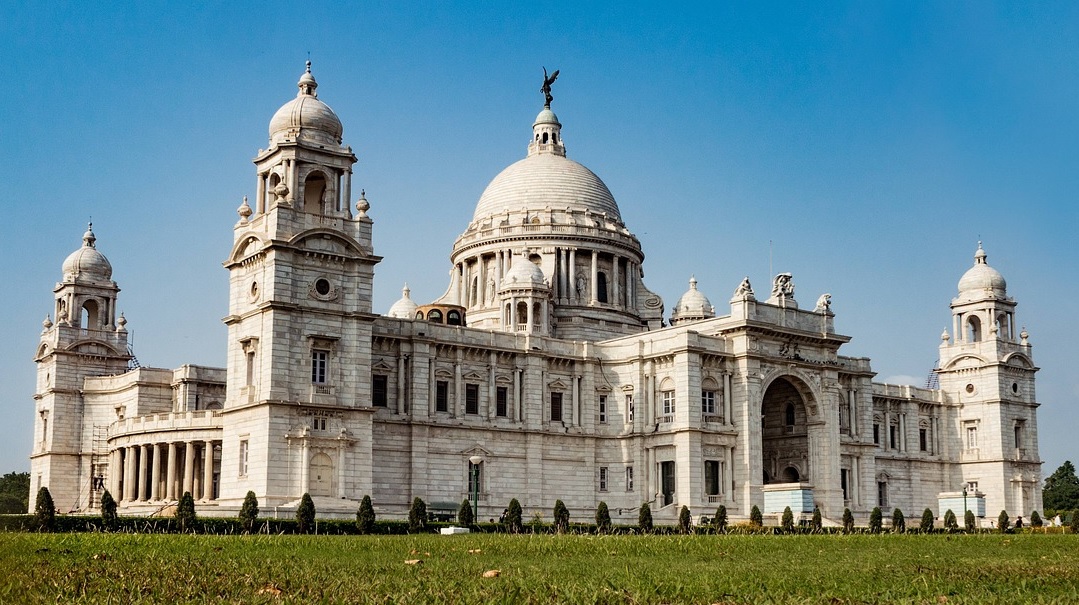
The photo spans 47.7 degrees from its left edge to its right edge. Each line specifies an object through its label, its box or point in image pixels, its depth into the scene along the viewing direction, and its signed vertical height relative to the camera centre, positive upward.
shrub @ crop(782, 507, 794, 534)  55.35 -1.91
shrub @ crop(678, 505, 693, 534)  51.13 -1.80
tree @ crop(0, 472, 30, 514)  114.16 -0.89
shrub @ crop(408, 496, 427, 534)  45.45 -1.34
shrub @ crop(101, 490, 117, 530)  39.06 -0.99
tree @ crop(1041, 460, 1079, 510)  144.62 -1.32
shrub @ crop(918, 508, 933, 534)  60.60 -2.05
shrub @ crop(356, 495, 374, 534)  43.59 -1.35
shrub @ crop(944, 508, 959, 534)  63.99 -2.18
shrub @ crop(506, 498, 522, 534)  45.20 -1.42
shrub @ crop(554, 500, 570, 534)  47.09 -1.52
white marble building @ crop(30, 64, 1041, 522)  61.28 +5.69
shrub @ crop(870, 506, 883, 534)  59.00 -1.92
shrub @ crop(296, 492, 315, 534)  42.78 -1.24
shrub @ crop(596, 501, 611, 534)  50.96 -1.57
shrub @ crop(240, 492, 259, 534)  41.69 -1.15
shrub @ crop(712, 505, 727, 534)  54.56 -1.84
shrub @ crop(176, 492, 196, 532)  39.50 -1.07
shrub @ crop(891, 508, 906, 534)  60.63 -2.09
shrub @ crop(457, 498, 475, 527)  47.38 -1.32
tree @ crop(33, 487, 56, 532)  37.16 -0.99
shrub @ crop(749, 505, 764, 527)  59.03 -1.84
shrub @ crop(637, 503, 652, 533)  52.81 -1.61
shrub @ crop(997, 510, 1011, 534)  61.86 -2.28
